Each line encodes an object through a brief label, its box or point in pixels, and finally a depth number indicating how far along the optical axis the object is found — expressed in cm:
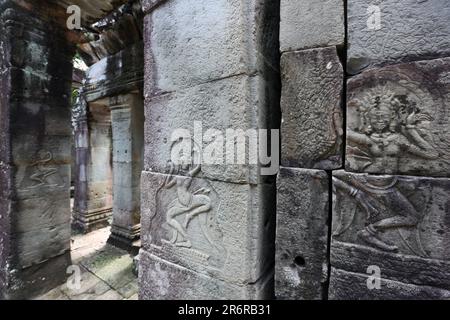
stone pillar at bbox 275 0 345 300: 105
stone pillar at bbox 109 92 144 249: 379
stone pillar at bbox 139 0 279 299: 115
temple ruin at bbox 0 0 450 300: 91
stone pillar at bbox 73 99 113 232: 466
